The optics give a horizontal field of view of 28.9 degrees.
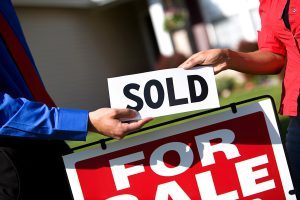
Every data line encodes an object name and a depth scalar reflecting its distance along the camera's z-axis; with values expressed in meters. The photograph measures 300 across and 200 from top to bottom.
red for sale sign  2.54
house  16.41
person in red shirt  2.70
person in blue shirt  2.30
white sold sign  2.45
